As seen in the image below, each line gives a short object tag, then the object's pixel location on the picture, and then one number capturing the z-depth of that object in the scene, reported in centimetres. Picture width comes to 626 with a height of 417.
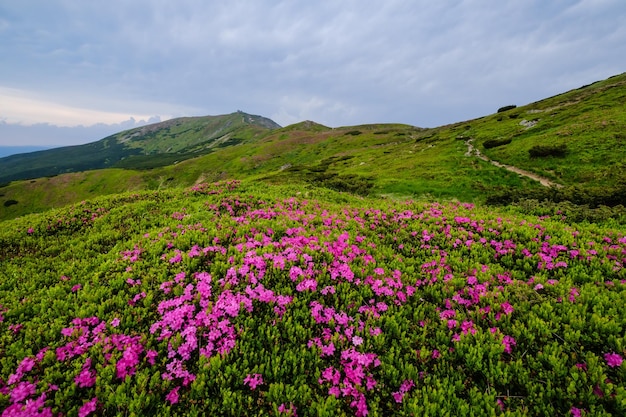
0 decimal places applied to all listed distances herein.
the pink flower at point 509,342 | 584
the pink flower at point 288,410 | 464
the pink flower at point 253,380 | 506
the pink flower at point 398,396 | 500
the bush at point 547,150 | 3288
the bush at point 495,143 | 4466
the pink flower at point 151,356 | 554
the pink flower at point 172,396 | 481
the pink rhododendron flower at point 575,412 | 452
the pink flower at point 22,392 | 468
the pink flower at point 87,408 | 451
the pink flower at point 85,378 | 501
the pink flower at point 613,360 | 517
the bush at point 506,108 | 8594
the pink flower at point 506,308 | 668
